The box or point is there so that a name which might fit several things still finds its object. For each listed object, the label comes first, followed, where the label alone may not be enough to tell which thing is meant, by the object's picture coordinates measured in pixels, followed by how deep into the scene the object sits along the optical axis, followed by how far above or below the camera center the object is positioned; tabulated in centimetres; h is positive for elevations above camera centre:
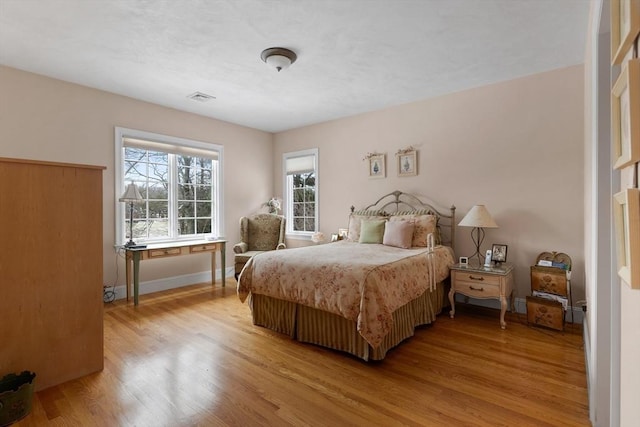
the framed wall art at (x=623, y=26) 61 +39
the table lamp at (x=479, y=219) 335 -9
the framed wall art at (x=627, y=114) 60 +20
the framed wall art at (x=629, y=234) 60 -5
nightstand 312 -73
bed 241 -66
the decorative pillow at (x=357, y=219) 435 -11
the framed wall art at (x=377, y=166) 461 +67
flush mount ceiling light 287 +143
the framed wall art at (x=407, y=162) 429 +67
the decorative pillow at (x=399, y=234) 366 -27
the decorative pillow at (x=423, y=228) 375 -20
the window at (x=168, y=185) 422 +41
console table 388 -52
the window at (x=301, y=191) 552 +37
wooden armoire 197 -38
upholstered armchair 524 -33
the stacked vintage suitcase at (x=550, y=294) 298 -81
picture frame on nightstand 346 -47
